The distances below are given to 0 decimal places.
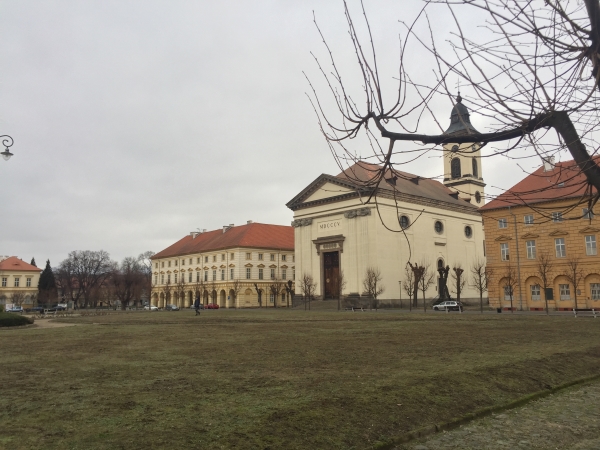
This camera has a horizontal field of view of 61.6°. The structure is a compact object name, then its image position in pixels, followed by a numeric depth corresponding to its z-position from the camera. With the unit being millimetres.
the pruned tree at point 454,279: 66225
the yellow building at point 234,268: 81688
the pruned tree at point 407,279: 57962
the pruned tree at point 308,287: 60812
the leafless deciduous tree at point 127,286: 91438
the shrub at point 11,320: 29548
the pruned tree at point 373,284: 55375
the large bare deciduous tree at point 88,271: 97688
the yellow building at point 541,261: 41938
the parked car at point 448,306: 48347
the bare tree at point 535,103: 4234
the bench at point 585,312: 35919
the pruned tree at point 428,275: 59603
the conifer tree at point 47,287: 93062
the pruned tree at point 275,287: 78169
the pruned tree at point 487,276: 46062
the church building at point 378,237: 59125
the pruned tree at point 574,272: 40066
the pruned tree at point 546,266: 42106
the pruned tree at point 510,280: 44781
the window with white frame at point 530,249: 45656
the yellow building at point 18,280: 101438
